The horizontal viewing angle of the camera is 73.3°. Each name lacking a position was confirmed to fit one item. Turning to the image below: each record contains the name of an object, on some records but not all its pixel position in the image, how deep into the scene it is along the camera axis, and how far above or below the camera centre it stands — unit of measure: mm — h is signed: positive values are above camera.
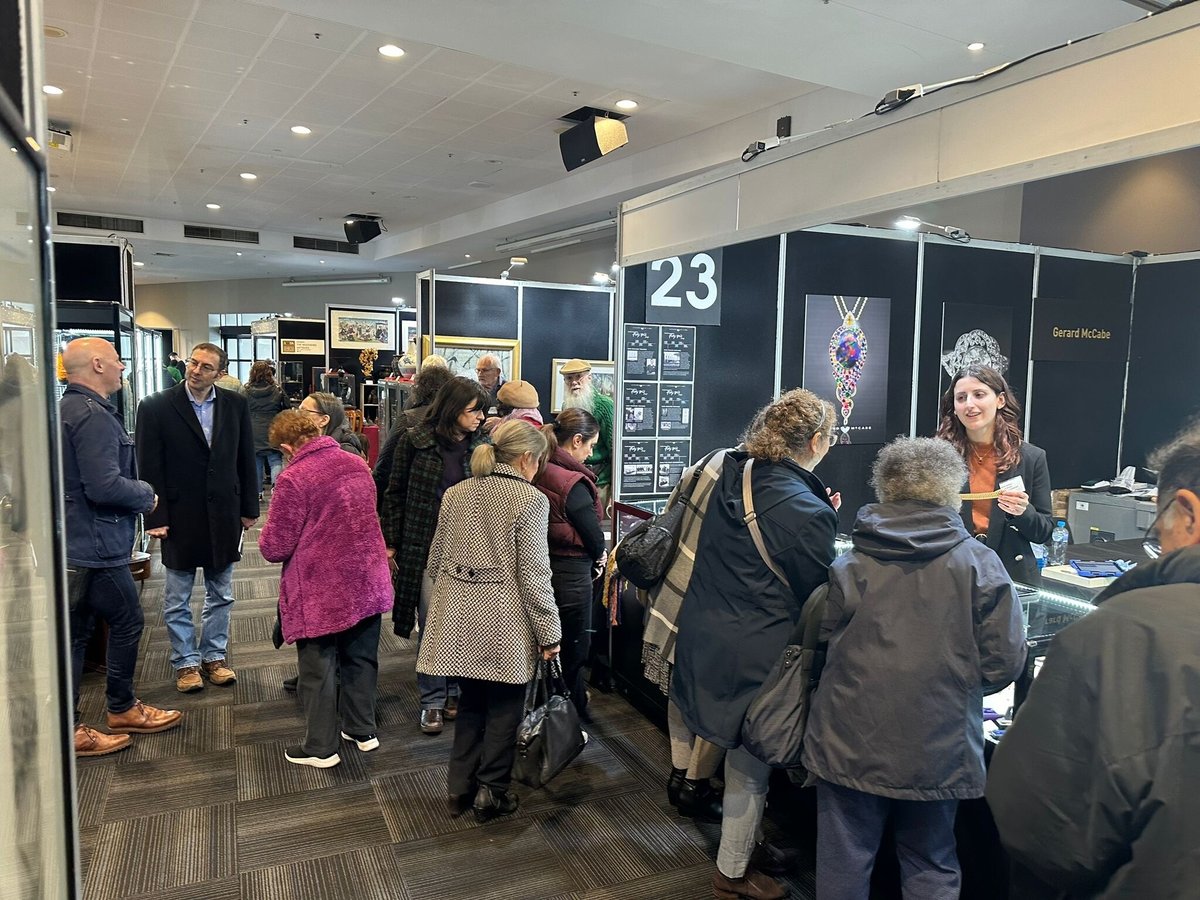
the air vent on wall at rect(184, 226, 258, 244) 12797 +2236
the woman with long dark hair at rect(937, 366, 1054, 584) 2766 -275
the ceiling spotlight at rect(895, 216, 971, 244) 4391 +837
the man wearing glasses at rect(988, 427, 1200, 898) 1005 -467
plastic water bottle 2713 -555
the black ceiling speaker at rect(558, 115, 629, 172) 6270 +1880
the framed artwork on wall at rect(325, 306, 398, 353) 10594 +612
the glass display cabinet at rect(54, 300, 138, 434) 4727 +289
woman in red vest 2881 -594
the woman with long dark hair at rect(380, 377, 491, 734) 3109 -391
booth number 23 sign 3629 +408
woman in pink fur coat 2787 -630
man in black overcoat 3412 -483
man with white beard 4219 -370
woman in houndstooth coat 2506 -657
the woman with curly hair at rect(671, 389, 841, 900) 2062 -553
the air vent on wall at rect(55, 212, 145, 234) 11828 +2208
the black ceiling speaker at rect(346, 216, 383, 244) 11594 +2102
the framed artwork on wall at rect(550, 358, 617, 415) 6938 -14
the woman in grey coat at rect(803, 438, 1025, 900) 1723 -614
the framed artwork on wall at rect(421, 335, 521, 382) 6703 +206
